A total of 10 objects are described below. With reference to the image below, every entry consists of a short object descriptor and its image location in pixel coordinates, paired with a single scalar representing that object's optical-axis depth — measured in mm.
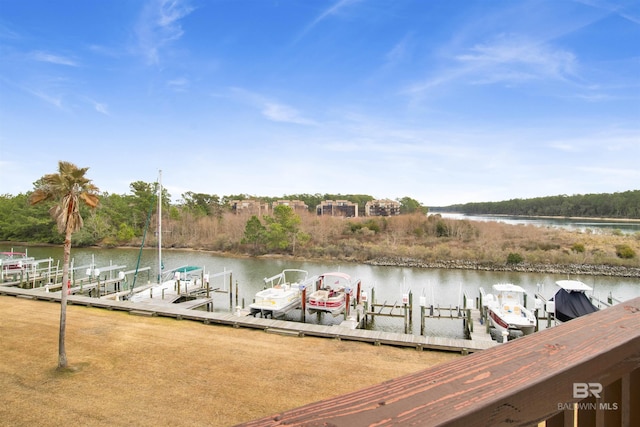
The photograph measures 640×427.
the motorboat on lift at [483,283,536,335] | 12234
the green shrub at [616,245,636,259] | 28406
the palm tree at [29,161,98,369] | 7621
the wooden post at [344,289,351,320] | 15086
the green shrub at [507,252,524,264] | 28469
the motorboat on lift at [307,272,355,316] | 14867
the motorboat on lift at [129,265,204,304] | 16391
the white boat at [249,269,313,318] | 14836
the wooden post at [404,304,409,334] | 13586
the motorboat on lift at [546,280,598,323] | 13744
